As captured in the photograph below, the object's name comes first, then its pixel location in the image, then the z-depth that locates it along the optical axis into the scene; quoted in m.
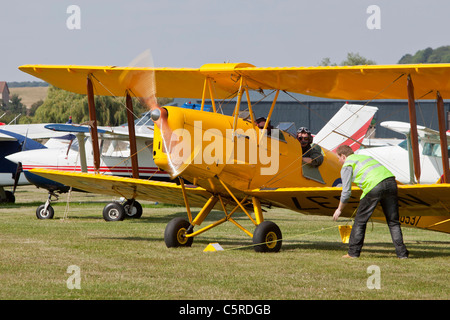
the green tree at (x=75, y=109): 50.22
